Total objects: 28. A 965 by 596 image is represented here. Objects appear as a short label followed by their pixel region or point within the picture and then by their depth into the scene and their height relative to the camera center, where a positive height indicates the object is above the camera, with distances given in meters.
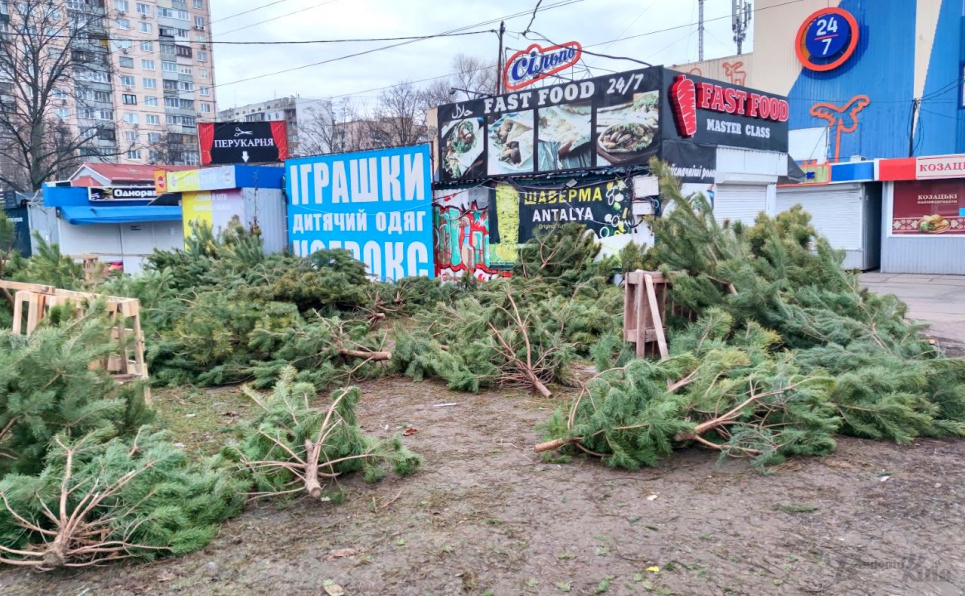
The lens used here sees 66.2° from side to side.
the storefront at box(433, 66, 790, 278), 12.54 +1.42
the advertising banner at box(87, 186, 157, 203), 24.36 +1.68
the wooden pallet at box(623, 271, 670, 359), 6.92 -0.77
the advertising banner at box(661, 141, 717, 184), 12.41 +1.23
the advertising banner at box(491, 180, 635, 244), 12.80 +0.45
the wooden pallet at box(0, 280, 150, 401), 6.24 -0.64
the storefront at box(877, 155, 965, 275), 20.62 +0.35
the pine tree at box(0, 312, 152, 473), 4.51 -0.93
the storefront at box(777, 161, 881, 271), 22.06 +0.72
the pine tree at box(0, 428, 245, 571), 3.89 -1.45
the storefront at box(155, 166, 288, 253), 17.75 +1.06
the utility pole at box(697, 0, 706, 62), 42.11 +11.36
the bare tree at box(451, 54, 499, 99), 50.42 +11.20
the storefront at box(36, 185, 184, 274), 23.89 +0.62
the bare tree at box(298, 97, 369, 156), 54.66 +8.39
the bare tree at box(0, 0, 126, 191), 32.16 +8.18
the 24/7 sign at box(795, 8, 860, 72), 30.50 +7.96
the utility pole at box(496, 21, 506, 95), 24.31 +5.90
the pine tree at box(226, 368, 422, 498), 4.79 -1.41
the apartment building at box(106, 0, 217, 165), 78.81 +18.76
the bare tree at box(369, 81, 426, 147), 49.38 +8.11
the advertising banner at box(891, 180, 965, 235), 20.72 +0.54
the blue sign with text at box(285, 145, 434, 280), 15.59 +0.71
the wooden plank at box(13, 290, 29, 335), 6.90 -0.57
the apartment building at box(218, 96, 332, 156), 54.78 +8.93
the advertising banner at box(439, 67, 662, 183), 12.56 +1.98
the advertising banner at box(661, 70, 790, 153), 12.38 +2.16
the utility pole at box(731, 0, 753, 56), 40.56 +11.74
